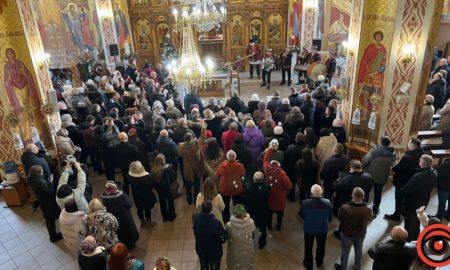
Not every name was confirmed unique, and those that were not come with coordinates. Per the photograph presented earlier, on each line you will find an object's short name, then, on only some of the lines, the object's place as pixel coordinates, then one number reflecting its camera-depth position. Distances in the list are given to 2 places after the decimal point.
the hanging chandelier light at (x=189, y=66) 6.98
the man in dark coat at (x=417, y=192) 5.27
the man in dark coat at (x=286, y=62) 14.46
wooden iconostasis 16.73
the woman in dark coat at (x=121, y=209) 5.18
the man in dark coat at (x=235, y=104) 9.01
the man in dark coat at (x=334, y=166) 5.85
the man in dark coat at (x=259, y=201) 5.22
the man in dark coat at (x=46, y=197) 5.67
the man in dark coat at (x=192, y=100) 9.24
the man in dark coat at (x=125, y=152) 6.72
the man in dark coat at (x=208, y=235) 4.44
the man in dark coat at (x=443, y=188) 5.72
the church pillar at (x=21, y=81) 6.87
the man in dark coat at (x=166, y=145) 6.93
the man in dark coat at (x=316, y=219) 4.76
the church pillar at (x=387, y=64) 6.53
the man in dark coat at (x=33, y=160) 6.31
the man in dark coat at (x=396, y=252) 3.93
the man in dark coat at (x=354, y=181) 5.26
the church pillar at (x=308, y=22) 14.34
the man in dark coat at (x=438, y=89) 9.40
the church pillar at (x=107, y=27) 14.47
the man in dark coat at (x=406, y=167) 5.75
